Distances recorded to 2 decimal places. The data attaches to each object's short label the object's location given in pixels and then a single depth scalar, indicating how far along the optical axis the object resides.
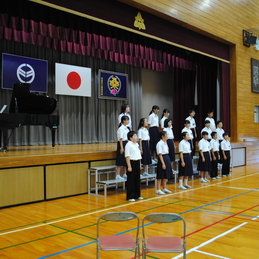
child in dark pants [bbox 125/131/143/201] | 6.64
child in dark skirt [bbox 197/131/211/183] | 9.23
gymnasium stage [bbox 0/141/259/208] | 6.27
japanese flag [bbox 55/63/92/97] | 11.52
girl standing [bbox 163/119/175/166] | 8.65
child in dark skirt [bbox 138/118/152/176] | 8.10
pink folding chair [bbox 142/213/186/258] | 2.74
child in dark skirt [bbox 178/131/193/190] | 8.10
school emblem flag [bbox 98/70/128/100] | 13.03
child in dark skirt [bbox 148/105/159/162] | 9.20
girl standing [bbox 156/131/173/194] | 7.27
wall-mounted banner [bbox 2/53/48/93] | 10.01
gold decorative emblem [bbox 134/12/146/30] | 9.10
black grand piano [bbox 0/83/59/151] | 7.42
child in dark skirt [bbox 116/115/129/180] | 7.53
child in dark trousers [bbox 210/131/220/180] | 9.74
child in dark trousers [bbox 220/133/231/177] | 10.30
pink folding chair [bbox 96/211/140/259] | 2.79
